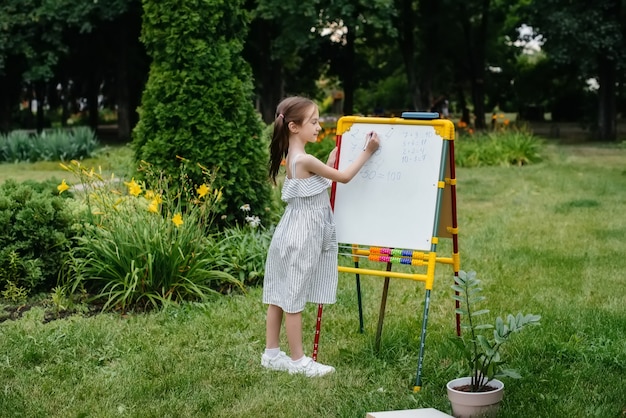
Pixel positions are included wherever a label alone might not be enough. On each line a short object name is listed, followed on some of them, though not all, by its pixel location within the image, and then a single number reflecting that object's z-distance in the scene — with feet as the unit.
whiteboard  16.33
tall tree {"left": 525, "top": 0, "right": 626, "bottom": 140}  78.28
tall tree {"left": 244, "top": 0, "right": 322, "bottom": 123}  81.20
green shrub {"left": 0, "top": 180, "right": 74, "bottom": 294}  22.31
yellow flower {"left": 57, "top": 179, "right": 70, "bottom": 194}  22.12
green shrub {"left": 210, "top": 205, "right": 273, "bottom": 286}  23.39
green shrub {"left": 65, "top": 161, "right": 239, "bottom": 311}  21.34
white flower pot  13.55
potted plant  13.35
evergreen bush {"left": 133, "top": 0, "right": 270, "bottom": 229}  26.25
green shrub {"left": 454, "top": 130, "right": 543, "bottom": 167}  58.70
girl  16.15
